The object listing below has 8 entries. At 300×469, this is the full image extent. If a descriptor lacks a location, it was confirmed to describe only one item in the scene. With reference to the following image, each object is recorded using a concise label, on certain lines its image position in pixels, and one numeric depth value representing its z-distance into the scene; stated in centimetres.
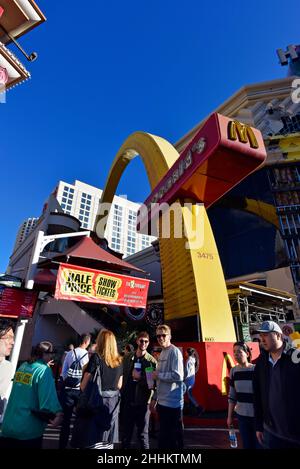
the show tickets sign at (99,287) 558
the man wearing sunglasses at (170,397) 322
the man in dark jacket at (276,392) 233
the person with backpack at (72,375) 466
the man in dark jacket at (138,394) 377
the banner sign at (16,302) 457
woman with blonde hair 283
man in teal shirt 241
